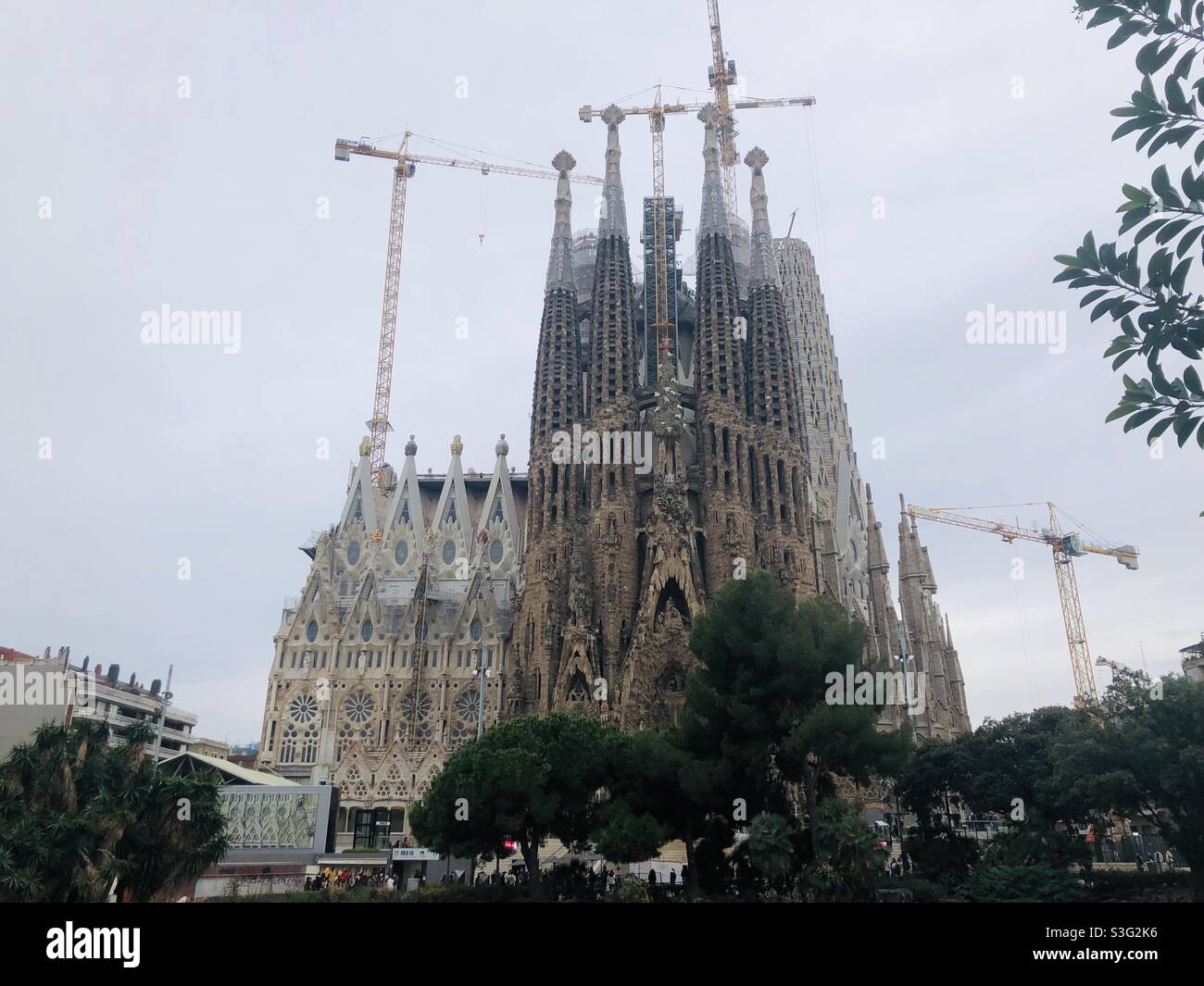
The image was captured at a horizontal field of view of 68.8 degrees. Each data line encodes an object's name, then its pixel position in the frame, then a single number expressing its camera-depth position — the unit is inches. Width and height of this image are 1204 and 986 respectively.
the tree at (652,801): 1132.5
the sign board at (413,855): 1641.2
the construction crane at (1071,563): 3703.2
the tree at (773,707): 1154.7
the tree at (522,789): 1162.0
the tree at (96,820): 925.2
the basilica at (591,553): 2140.7
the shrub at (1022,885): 905.5
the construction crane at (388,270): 3297.2
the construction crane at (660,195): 2664.9
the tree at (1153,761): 1017.5
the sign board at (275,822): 1489.9
